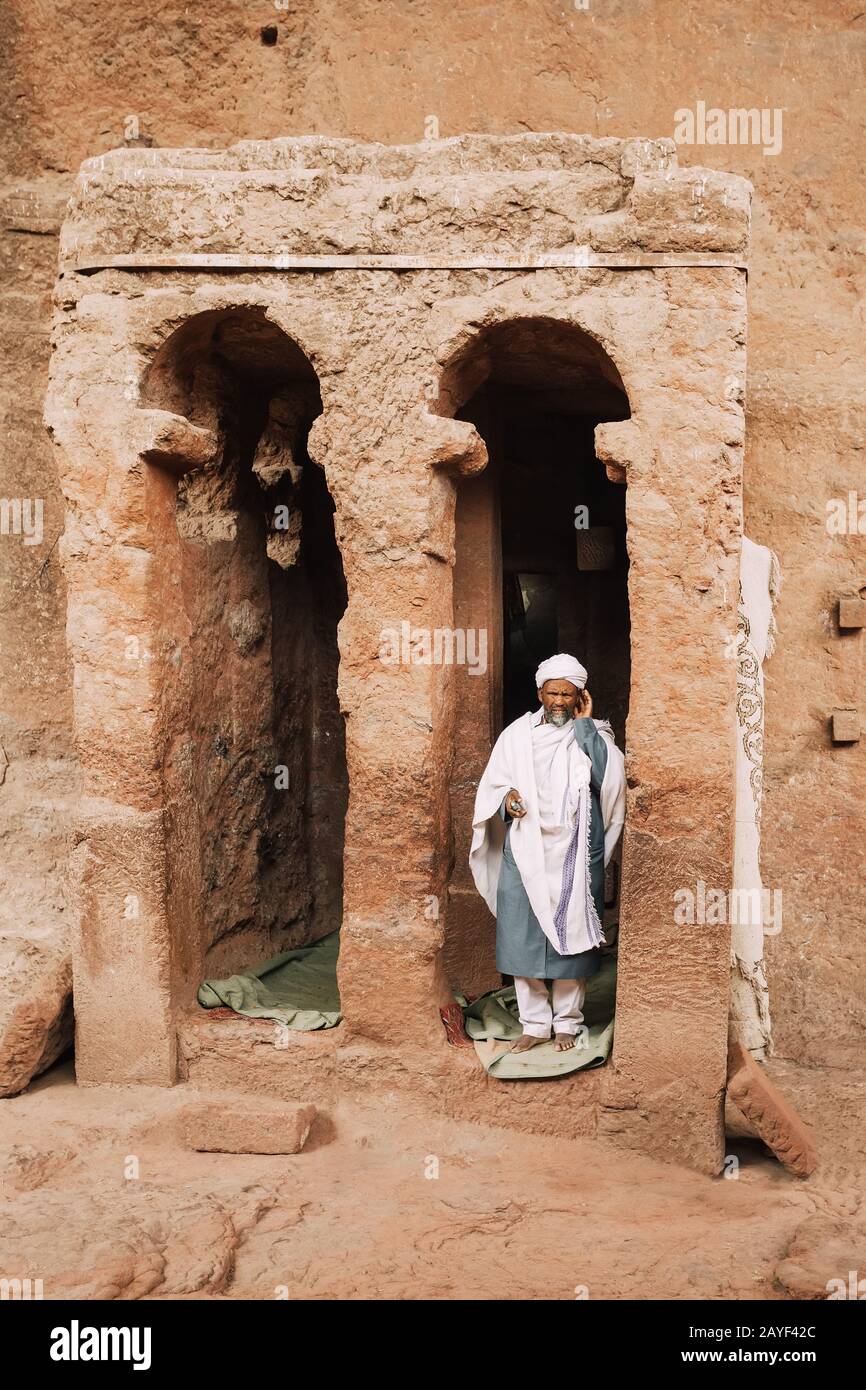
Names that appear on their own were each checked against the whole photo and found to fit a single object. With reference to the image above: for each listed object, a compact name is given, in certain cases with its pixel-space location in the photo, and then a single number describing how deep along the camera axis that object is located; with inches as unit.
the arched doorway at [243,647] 230.8
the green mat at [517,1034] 215.3
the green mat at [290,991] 232.1
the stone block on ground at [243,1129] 206.7
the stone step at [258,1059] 223.0
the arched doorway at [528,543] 240.2
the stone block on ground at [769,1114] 202.7
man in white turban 220.5
